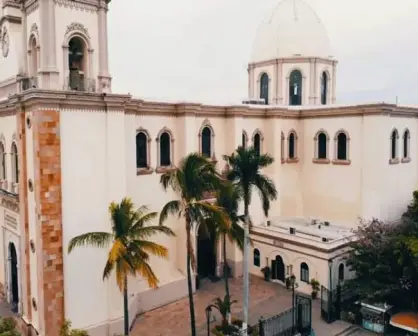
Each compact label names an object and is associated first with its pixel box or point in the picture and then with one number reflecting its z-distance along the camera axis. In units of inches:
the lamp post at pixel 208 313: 584.8
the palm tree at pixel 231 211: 584.7
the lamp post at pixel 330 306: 677.9
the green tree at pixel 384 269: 653.9
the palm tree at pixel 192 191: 529.7
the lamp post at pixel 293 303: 622.8
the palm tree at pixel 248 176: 584.4
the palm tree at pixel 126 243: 450.0
